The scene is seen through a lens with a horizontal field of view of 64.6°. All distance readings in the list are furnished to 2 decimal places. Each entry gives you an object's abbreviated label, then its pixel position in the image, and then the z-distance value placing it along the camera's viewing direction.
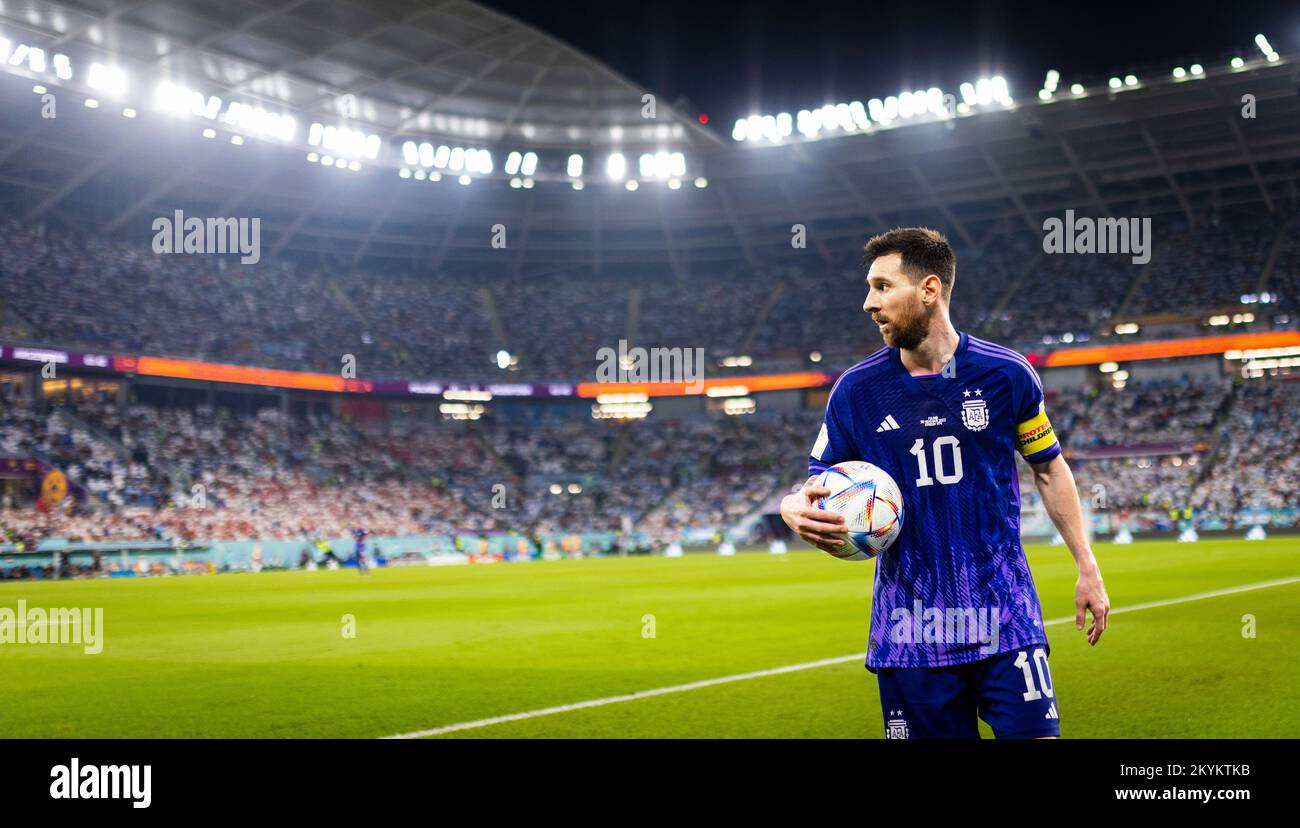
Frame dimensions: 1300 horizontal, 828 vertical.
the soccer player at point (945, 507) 4.16
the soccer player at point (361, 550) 34.16
